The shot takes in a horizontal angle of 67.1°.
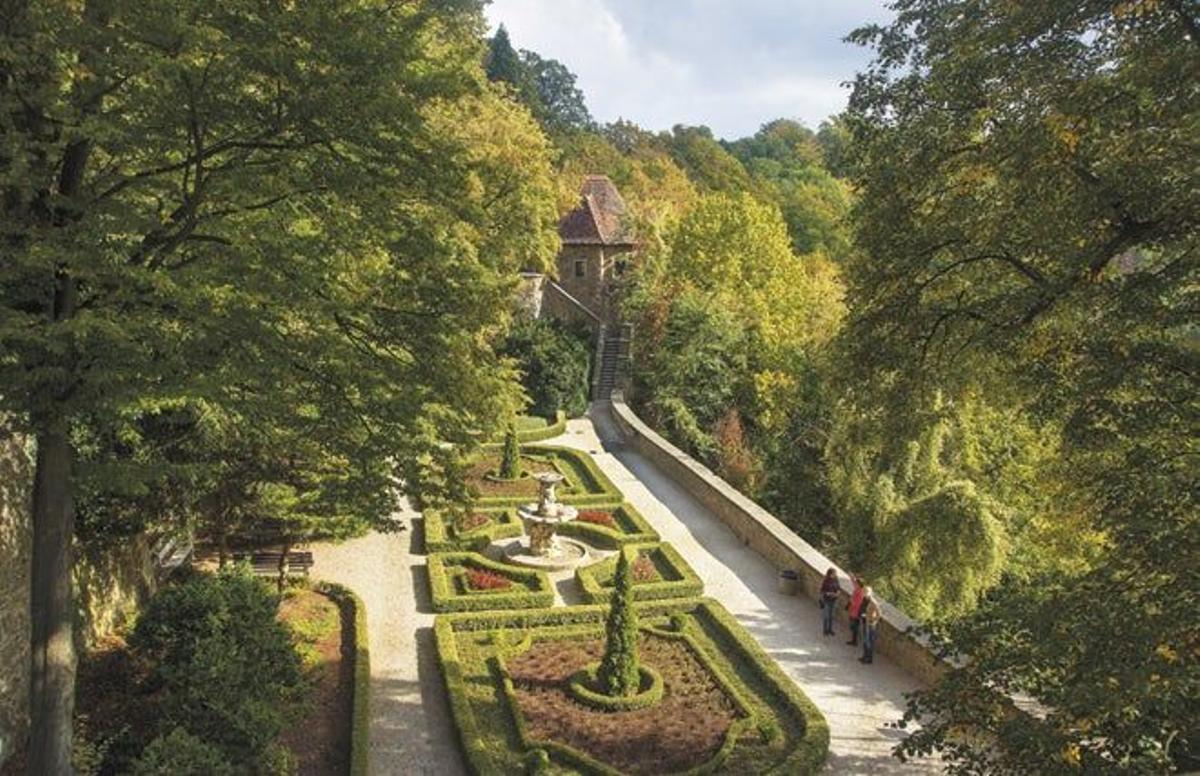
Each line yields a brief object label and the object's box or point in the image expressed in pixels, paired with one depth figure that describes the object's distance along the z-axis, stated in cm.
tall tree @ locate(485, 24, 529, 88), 6762
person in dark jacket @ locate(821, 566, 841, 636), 1587
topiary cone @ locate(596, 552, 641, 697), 1324
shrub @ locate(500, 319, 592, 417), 3406
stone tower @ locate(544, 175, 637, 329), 4122
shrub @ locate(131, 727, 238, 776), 904
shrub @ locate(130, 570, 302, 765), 1017
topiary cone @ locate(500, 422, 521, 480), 2494
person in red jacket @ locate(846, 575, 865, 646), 1507
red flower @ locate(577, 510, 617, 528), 2172
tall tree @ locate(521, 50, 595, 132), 9131
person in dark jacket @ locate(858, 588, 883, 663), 1469
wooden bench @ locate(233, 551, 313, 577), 1702
